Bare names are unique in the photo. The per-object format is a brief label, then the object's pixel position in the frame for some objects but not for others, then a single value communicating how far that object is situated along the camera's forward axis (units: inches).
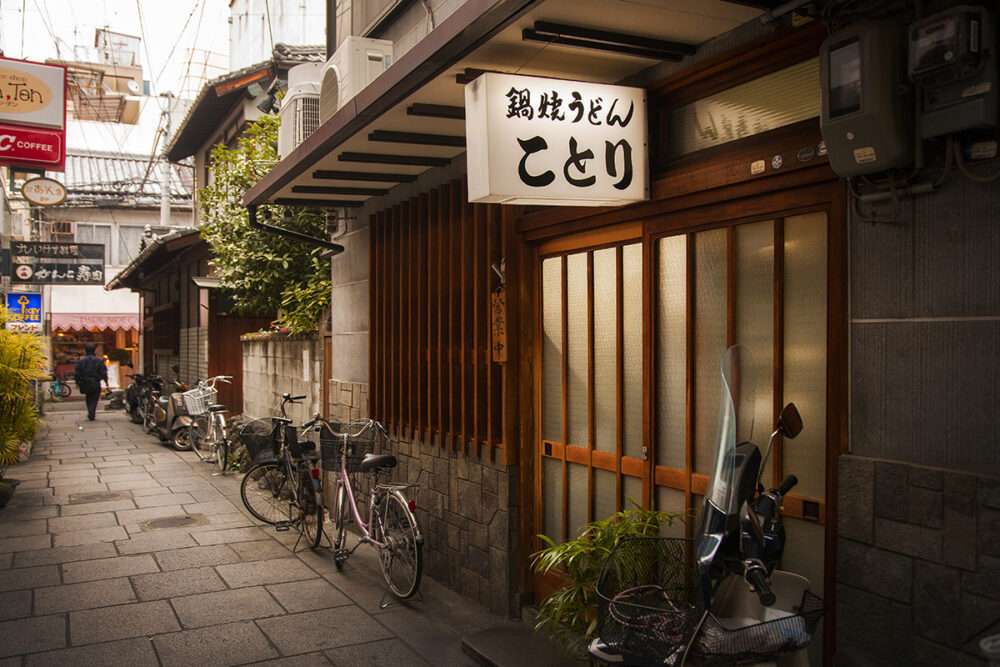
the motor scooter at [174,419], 684.1
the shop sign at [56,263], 885.8
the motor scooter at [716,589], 120.0
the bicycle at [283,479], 359.3
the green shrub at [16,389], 434.9
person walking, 898.7
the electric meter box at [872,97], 128.5
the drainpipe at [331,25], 482.9
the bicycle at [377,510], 278.2
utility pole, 989.8
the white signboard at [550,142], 175.2
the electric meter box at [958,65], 117.5
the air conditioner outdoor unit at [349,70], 319.9
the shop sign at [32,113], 483.2
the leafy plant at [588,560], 176.7
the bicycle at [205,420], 596.4
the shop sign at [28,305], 826.2
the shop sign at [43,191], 639.8
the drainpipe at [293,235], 395.5
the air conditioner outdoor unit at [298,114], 379.2
